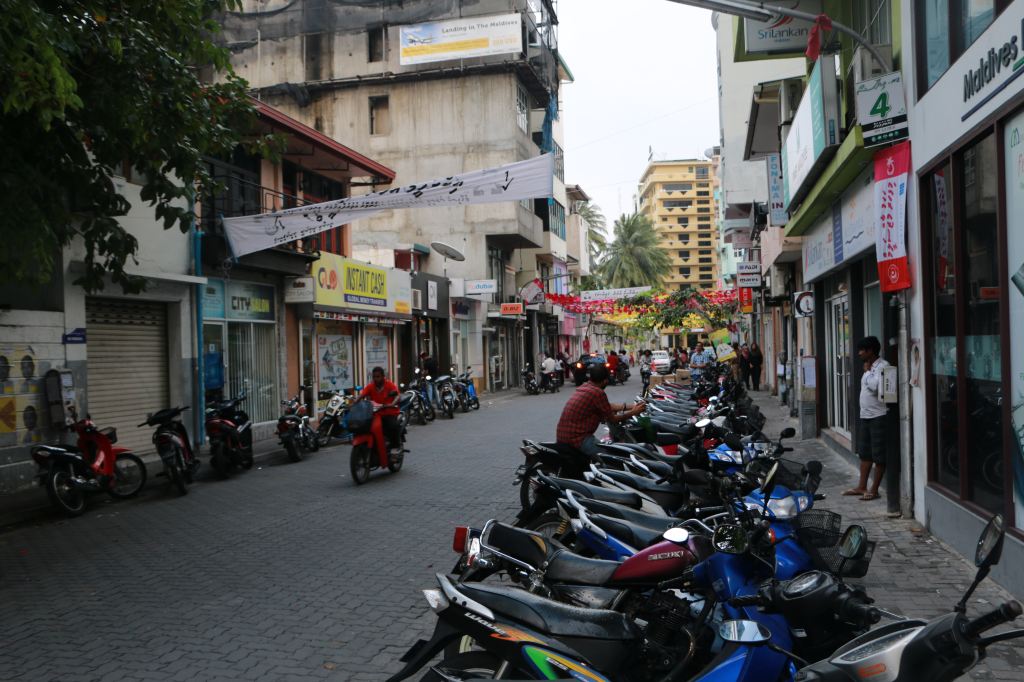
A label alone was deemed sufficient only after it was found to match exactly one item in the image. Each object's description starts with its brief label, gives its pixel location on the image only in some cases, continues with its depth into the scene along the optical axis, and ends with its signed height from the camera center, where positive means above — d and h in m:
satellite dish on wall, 26.75 +3.24
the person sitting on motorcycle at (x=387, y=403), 11.90 -0.77
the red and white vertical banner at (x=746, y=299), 31.49 +1.58
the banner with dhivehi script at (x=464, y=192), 12.70 +2.45
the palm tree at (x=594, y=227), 66.38 +9.80
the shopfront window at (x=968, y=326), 6.02 +0.06
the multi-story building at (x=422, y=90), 32.22 +10.60
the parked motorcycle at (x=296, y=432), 14.20 -1.41
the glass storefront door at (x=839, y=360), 13.15 -0.40
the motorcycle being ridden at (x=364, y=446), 11.23 -1.33
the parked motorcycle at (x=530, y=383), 32.12 -1.48
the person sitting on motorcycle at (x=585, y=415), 8.44 -0.73
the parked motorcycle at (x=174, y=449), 10.73 -1.25
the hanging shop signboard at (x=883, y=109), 7.82 +2.18
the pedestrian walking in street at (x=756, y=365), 29.11 -0.93
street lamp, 7.99 +3.39
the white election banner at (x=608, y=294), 39.78 +2.44
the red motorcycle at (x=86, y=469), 9.45 -1.35
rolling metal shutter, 13.17 -0.13
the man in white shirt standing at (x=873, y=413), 8.61 -0.82
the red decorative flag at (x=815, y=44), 9.60 +3.52
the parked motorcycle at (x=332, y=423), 16.14 -1.42
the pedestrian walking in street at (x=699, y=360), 27.48 -0.66
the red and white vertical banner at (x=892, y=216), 7.84 +1.18
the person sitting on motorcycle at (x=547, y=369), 32.69 -0.95
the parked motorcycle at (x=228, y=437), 12.20 -1.26
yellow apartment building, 118.75 +18.06
